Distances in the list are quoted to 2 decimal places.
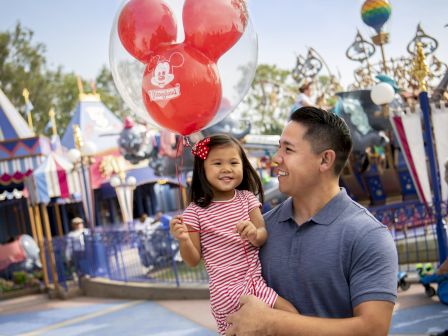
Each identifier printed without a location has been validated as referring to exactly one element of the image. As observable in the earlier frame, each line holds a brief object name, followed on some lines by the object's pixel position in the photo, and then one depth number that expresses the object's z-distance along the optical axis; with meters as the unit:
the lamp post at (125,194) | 15.38
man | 1.56
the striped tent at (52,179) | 10.28
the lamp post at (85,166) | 10.56
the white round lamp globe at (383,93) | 7.17
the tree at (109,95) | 35.25
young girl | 2.12
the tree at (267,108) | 32.06
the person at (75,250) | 10.34
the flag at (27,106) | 13.00
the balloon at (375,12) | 10.30
